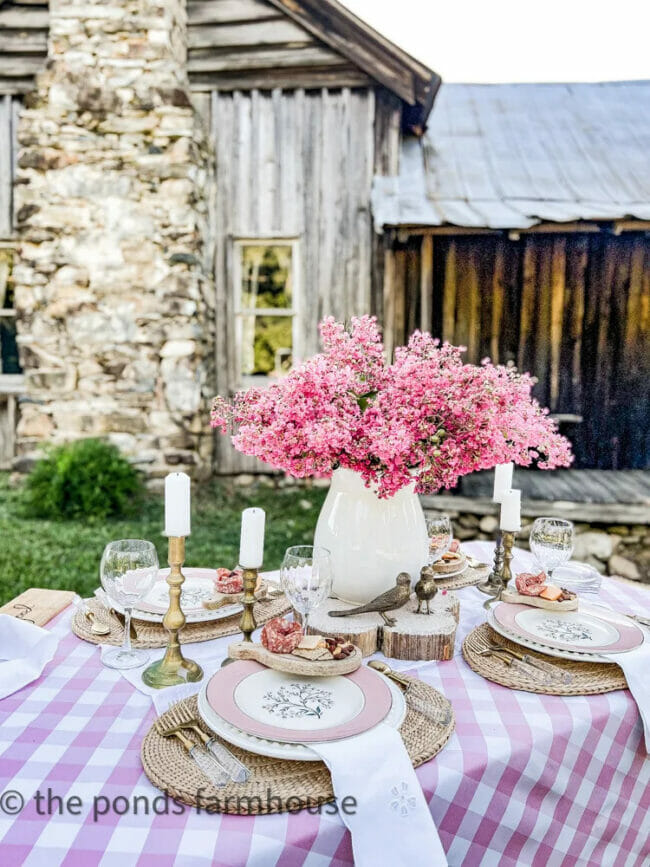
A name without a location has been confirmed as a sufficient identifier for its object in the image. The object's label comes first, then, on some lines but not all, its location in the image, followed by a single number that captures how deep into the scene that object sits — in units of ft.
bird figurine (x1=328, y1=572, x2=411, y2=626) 5.12
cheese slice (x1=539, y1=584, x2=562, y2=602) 5.62
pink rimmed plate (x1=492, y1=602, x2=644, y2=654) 5.02
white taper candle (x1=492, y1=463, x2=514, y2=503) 6.75
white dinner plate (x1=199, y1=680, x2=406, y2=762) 3.51
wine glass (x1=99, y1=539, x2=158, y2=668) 4.69
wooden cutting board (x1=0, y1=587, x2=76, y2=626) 5.59
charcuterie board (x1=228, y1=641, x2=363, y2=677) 4.21
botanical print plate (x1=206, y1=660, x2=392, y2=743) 3.72
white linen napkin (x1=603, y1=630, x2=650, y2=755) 4.43
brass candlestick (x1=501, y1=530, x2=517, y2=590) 6.48
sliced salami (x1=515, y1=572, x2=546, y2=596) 5.75
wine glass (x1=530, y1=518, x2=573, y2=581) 5.93
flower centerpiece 4.92
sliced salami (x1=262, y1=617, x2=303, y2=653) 4.39
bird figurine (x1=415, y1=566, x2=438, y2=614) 5.27
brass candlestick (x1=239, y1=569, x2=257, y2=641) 4.91
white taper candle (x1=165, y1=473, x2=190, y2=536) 4.45
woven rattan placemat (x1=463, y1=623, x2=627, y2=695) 4.52
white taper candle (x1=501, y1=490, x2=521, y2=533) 6.32
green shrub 17.22
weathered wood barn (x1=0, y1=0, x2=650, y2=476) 18.40
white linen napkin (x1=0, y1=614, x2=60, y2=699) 4.52
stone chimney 18.31
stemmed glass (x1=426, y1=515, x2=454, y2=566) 6.13
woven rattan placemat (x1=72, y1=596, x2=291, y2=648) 5.18
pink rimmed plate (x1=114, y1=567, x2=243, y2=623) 5.43
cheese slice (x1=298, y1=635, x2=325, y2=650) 4.40
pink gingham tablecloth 3.09
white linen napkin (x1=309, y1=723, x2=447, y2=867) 3.22
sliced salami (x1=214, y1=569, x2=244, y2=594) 5.76
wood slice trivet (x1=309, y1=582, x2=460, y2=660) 4.98
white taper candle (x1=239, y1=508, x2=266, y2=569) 4.86
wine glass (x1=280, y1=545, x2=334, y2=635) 4.65
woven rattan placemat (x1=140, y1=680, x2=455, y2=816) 3.27
